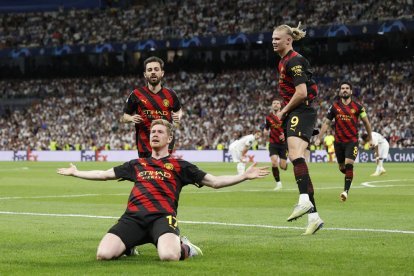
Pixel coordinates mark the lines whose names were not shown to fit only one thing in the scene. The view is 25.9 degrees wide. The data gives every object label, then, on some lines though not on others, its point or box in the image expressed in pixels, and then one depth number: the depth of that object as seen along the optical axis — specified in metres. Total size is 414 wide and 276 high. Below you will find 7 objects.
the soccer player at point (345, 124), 21.08
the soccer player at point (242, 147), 31.48
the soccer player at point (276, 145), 25.08
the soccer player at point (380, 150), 34.47
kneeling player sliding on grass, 9.69
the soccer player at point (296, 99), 13.02
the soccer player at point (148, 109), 13.84
